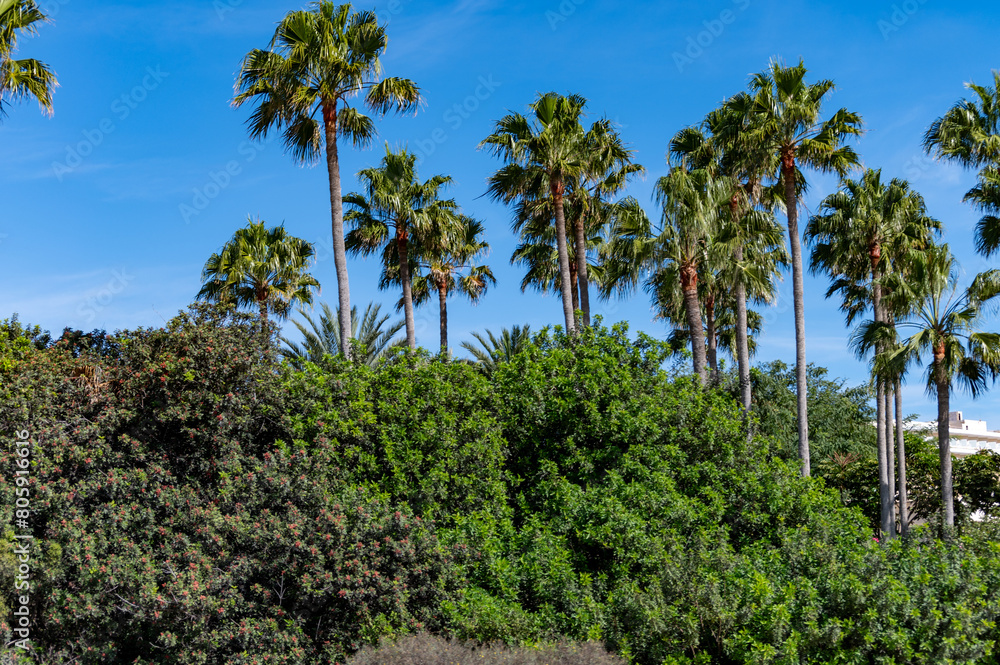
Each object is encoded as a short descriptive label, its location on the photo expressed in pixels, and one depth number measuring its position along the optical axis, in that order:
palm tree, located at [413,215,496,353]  32.41
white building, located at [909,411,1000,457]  78.25
